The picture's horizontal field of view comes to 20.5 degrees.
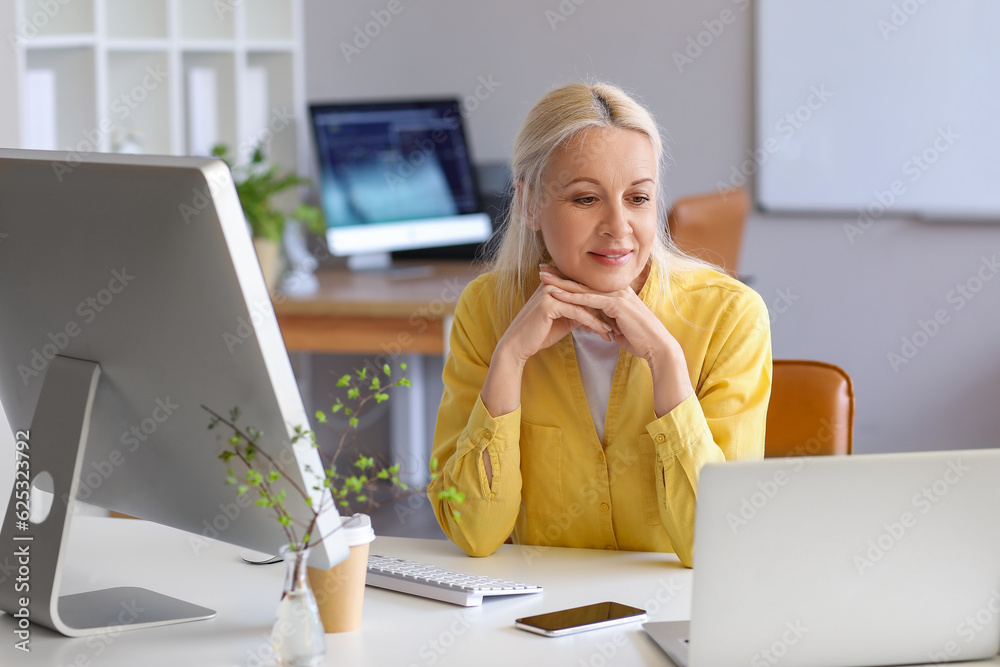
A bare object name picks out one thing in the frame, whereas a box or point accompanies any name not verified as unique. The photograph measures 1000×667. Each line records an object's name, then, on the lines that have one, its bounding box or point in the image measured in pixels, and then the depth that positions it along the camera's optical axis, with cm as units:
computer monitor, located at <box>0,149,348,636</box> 325
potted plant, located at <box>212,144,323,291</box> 731
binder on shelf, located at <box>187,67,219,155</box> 789
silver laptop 319
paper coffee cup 345
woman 392
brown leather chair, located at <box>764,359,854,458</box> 403
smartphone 346
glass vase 331
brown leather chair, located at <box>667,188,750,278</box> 633
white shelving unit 664
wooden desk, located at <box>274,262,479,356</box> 670
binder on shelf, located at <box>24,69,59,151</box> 635
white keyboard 358
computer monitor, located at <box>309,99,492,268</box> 782
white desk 340
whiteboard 745
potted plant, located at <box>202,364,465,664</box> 330
